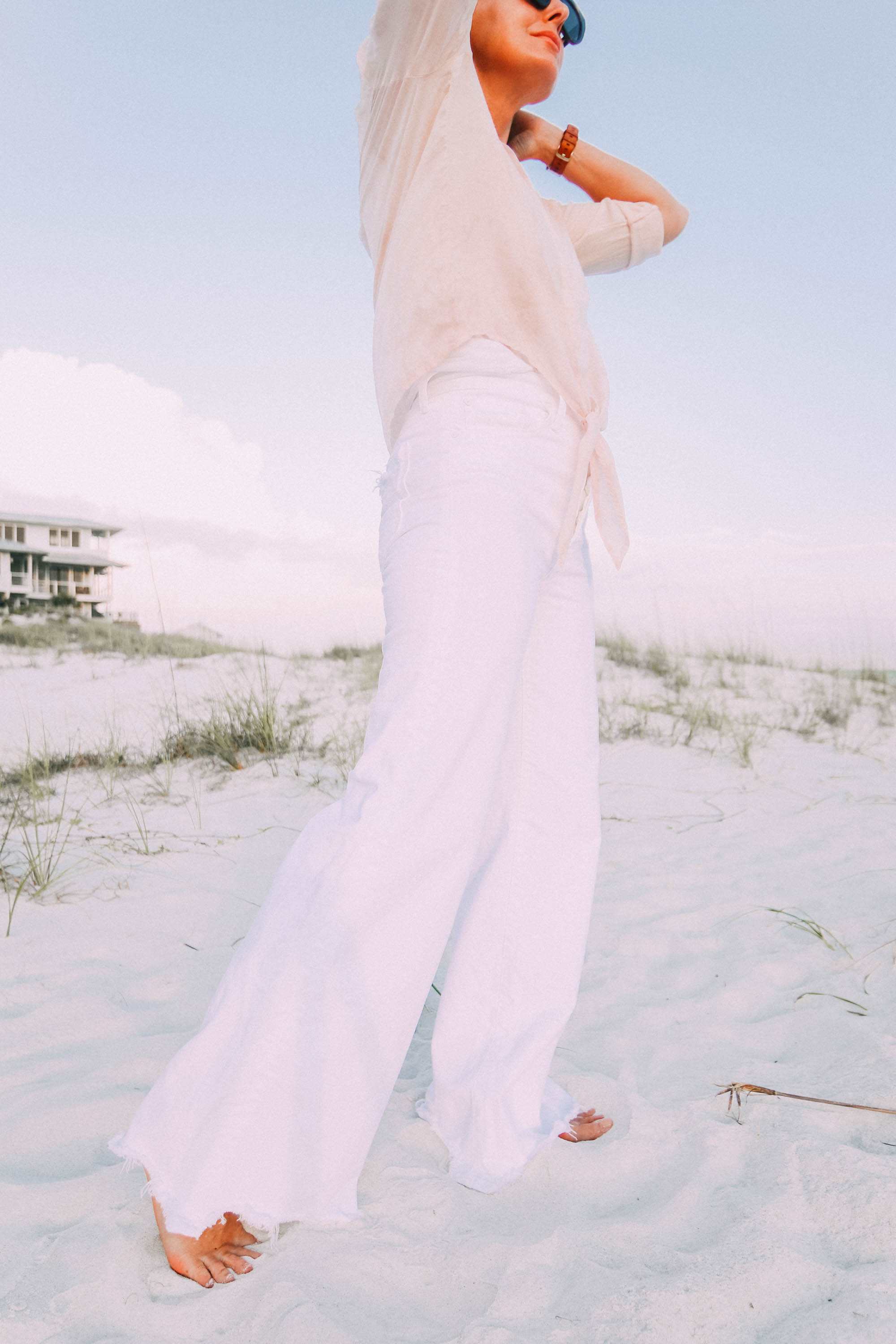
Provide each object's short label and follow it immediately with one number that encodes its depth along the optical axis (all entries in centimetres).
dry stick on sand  141
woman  105
